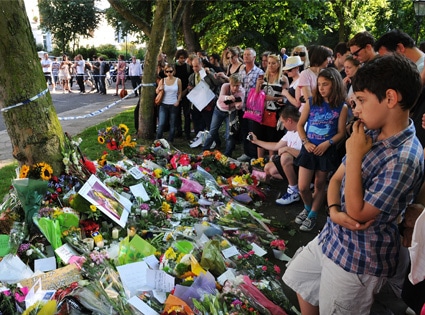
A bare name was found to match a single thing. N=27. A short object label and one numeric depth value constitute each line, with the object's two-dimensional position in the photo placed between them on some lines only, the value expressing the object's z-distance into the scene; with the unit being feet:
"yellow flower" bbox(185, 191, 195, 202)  15.06
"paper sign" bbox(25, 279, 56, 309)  8.08
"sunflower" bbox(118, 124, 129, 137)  16.76
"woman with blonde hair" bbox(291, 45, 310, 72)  21.54
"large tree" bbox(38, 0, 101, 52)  132.36
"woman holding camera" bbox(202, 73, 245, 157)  21.45
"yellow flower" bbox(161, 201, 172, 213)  13.82
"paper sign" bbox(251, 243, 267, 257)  11.78
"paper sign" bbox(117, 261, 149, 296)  9.40
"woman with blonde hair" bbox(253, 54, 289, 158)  19.57
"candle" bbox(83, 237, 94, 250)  10.74
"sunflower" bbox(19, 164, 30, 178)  11.53
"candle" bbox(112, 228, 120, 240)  11.62
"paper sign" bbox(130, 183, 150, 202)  14.12
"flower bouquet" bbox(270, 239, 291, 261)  11.98
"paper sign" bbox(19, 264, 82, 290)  8.98
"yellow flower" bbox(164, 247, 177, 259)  10.62
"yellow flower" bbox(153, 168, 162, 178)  16.63
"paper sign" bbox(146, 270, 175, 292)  9.45
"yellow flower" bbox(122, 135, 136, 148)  17.32
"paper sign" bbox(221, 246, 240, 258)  11.14
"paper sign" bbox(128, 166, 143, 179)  15.34
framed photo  11.88
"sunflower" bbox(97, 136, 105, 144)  16.41
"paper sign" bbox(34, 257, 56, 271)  9.82
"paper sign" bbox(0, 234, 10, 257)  9.84
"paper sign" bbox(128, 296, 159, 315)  8.40
